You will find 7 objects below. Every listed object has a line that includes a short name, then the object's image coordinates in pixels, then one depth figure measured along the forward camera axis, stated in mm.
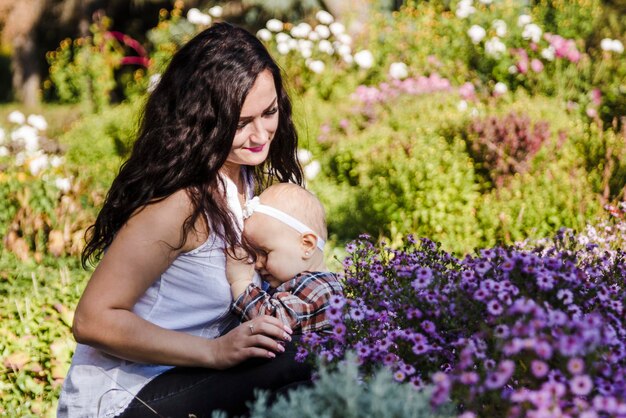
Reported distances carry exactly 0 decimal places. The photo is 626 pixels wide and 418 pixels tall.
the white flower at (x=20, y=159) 6102
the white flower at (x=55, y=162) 5825
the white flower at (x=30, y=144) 6270
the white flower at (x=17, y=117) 6988
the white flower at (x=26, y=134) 6270
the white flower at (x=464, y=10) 9097
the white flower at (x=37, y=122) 6750
